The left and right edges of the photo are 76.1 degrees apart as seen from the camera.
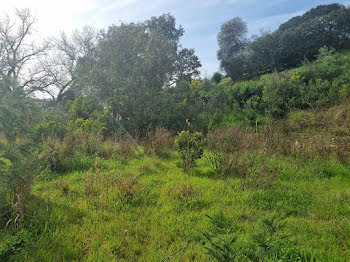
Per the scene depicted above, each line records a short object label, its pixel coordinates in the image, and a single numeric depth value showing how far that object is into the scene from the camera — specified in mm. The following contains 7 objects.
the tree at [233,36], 36656
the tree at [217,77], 28906
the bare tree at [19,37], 24967
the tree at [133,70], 11609
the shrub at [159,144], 7605
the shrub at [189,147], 6039
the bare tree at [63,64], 27094
